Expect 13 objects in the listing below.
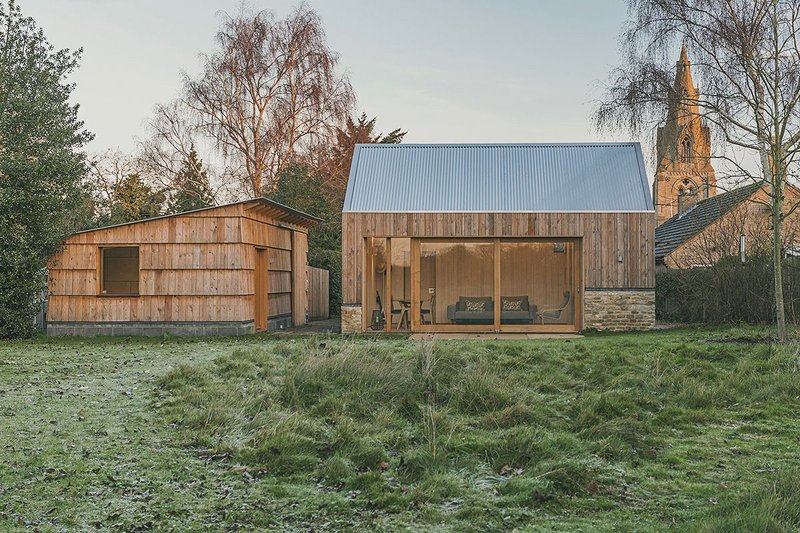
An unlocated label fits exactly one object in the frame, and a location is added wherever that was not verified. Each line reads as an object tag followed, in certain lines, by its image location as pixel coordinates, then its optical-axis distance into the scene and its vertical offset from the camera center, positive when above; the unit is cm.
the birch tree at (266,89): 2775 +788
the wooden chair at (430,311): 1716 -19
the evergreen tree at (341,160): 2945 +599
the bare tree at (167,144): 2834 +609
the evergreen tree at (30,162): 1570 +298
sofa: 1711 -19
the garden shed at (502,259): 1709 +100
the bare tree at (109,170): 3177 +571
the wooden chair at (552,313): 1717 -24
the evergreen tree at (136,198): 2917 +427
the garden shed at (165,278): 1655 +56
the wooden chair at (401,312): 1734 -21
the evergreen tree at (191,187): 2923 +455
